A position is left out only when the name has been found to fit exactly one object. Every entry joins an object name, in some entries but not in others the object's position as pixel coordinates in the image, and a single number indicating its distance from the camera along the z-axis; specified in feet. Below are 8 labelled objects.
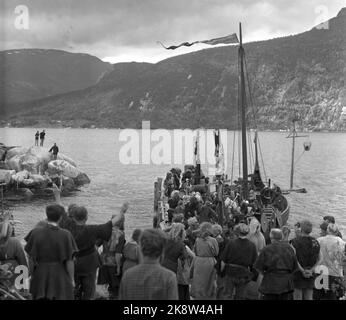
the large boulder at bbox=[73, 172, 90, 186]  163.07
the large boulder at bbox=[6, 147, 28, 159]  146.10
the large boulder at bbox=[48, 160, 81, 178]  145.29
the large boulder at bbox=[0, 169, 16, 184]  129.59
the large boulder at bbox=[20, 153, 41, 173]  140.15
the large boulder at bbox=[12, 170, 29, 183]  135.33
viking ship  59.31
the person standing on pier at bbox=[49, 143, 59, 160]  151.23
